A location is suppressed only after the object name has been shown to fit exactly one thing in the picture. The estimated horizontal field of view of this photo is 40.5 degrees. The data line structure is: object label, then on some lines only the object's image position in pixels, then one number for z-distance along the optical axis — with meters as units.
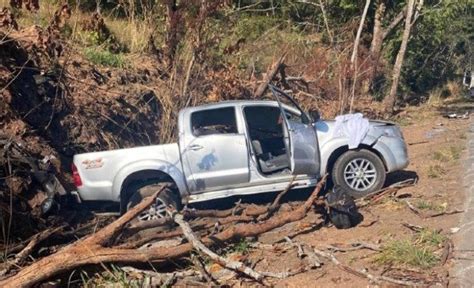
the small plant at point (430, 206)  8.39
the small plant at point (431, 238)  6.88
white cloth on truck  9.43
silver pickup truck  8.97
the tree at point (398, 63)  21.05
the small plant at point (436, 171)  10.55
